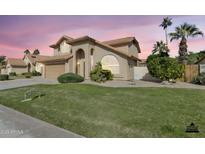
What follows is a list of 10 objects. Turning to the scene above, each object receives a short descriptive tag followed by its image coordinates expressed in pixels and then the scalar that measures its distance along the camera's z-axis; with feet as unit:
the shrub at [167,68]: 52.03
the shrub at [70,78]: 53.42
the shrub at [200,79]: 51.65
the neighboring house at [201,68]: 56.88
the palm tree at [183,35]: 71.11
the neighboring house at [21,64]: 124.16
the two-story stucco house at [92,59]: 61.21
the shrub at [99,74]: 55.97
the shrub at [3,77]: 78.64
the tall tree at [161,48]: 74.33
